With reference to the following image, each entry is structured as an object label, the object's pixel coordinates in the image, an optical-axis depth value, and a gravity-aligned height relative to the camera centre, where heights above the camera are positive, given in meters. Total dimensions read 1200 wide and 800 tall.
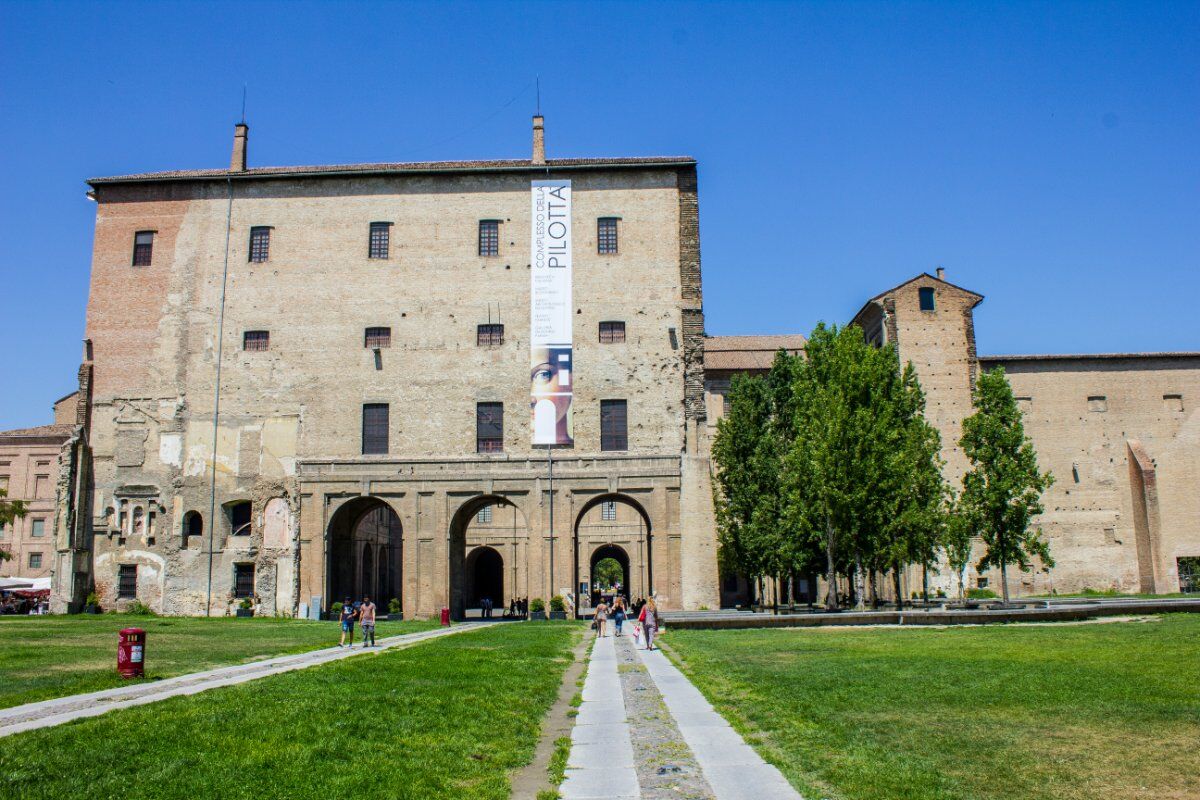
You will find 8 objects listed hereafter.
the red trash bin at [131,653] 14.76 -1.41
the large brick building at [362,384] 40.00 +7.18
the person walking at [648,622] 23.38 -1.66
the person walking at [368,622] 24.94 -1.68
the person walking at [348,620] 24.00 -1.56
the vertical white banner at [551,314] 40.31 +9.98
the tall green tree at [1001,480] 36.75 +2.54
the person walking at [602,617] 29.55 -1.92
